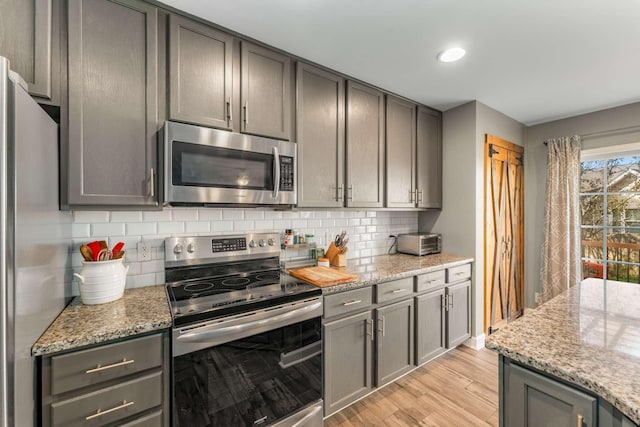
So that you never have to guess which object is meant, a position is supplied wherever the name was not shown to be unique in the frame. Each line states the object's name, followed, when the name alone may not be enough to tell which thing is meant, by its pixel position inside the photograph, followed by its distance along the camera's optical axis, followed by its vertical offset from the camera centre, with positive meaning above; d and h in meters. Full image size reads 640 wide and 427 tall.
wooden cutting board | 1.74 -0.43
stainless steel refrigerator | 0.75 -0.09
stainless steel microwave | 1.45 +0.28
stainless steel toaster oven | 2.75 -0.33
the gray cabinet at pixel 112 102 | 1.27 +0.57
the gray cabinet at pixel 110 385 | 0.97 -0.67
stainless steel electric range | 1.22 -0.65
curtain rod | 2.73 +0.85
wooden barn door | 2.83 -0.23
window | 2.86 -0.05
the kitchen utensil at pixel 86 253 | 1.34 -0.19
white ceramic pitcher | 1.31 -0.33
